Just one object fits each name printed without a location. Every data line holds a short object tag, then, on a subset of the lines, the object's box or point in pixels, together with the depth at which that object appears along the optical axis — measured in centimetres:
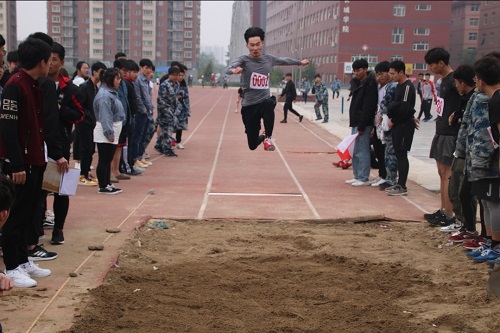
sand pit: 380
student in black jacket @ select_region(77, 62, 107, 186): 716
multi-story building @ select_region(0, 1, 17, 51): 9444
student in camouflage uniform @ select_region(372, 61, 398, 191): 839
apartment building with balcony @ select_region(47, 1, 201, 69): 10300
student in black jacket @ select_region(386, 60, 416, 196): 795
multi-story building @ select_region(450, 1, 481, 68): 7888
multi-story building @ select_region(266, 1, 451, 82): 6300
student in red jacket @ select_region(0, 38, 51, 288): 427
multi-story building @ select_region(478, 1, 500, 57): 7162
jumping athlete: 701
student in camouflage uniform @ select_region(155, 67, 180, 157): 1173
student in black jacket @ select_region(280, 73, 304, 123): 2037
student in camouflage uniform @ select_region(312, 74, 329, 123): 2188
